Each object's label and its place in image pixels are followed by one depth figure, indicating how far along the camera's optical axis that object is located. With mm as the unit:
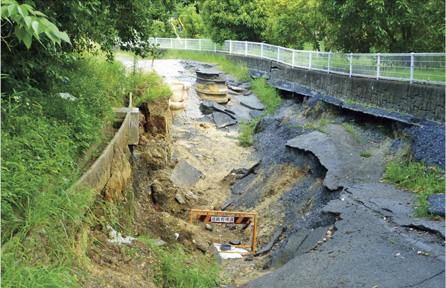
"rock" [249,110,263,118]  21286
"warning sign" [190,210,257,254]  10086
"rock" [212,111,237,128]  20469
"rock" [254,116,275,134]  18547
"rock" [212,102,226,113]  21562
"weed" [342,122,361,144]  12756
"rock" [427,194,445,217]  7371
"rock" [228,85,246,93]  24180
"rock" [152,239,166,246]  7402
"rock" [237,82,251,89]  24497
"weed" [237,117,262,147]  18078
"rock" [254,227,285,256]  9672
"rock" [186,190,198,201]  12641
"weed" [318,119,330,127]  14633
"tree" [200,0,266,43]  29359
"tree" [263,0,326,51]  22594
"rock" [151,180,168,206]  11531
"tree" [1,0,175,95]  6691
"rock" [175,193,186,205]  11984
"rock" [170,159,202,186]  13704
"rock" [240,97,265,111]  22092
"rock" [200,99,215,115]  21625
